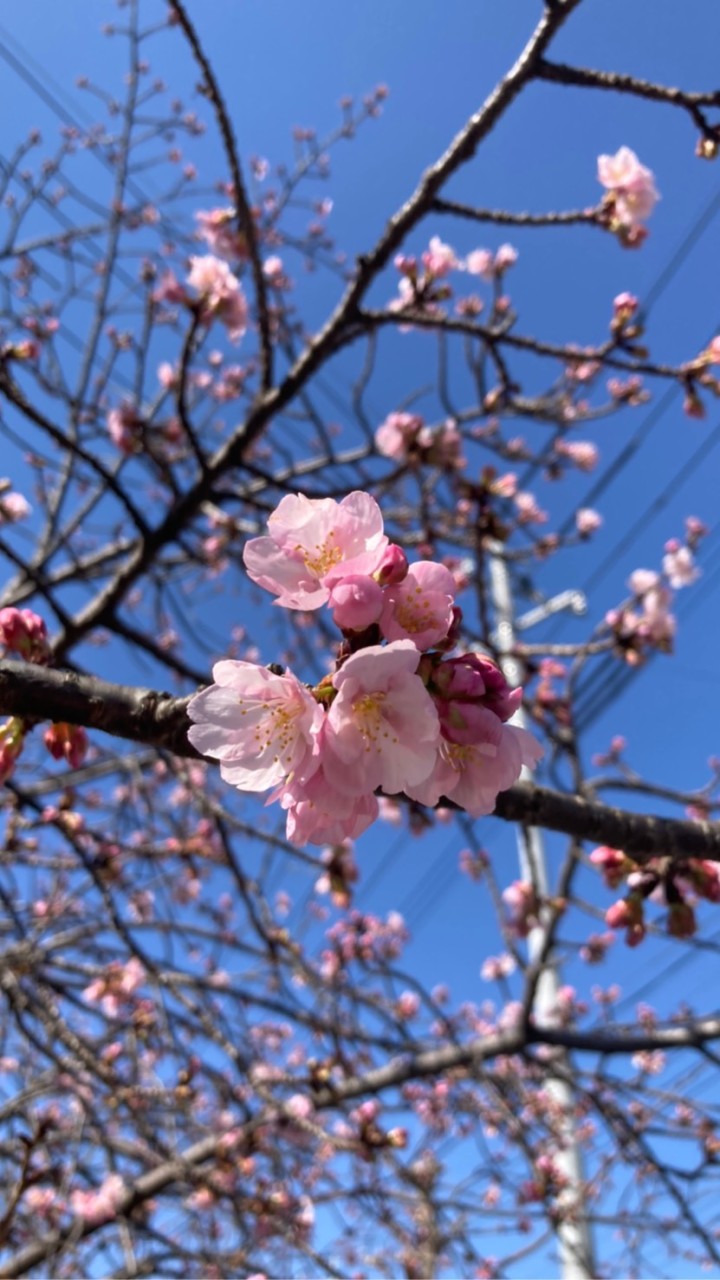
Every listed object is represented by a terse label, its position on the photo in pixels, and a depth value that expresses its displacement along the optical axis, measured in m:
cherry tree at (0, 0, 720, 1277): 0.17
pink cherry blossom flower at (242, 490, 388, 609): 0.17
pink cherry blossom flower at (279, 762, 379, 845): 0.16
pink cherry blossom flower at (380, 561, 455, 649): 0.16
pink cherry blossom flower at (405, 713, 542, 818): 0.17
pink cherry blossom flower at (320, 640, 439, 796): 0.15
